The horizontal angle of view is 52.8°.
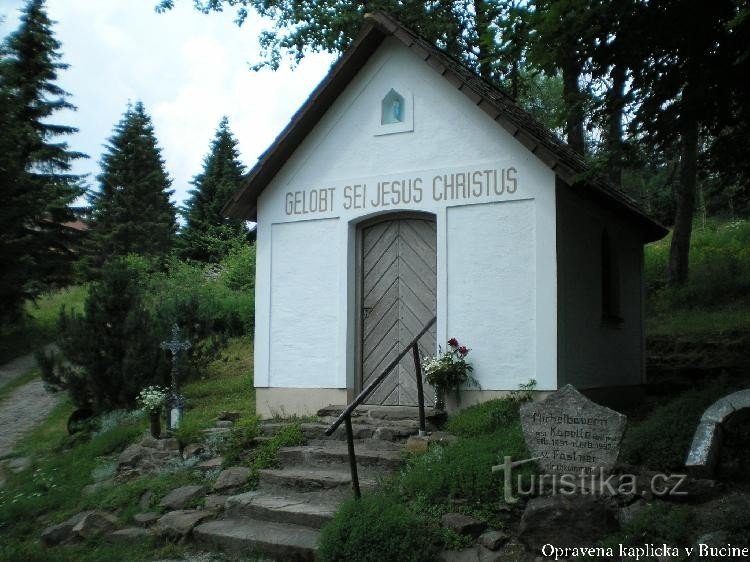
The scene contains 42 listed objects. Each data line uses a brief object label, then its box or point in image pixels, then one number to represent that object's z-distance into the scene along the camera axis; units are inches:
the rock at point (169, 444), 370.3
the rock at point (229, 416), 400.6
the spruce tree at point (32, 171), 768.3
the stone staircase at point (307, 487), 266.1
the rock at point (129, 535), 293.9
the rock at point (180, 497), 313.7
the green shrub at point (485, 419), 319.3
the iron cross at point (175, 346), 394.0
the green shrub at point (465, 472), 257.8
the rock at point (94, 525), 308.8
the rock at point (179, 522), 288.2
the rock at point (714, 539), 201.3
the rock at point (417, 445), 312.8
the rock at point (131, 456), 375.6
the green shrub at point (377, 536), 229.1
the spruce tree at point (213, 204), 1267.2
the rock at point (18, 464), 439.5
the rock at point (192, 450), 361.1
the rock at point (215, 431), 372.2
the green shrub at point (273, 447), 331.0
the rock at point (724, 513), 207.9
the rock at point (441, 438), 313.7
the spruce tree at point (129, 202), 1434.5
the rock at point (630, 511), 227.7
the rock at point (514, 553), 230.1
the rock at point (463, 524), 242.5
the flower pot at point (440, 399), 359.9
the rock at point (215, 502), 305.1
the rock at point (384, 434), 335.3
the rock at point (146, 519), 305.7
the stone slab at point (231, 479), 320.5
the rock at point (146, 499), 321.4
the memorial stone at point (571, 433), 242.7
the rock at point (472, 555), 231.0
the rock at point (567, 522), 227.9
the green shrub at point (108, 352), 475.5
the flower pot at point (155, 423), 383.2
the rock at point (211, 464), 342.0
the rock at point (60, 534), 311.7
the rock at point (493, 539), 236.4
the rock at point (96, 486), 359.1
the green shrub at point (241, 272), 968.9
